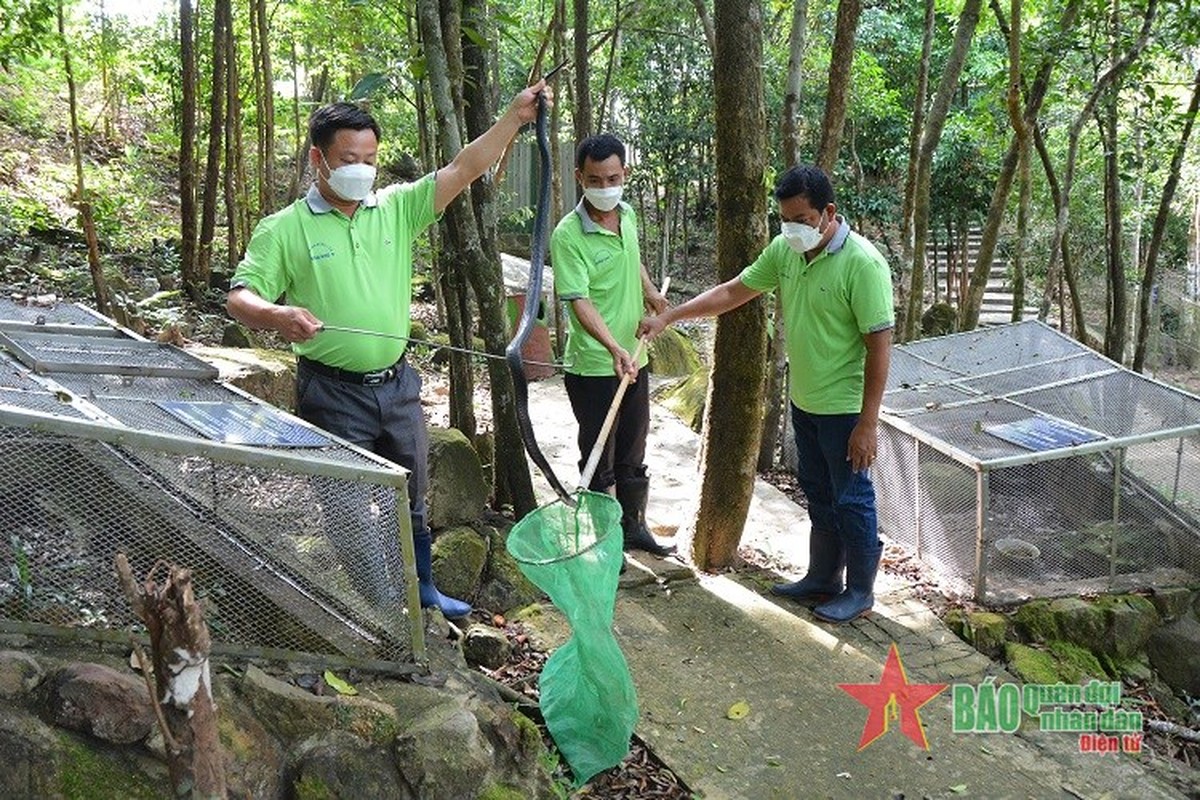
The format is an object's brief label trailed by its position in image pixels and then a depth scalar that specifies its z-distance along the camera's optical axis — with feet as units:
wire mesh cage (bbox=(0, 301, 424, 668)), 8.23
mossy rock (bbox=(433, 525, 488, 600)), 13.70
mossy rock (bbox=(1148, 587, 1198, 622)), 16.62
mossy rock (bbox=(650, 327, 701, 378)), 33.73
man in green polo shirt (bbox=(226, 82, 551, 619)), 10.70
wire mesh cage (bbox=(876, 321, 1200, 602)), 15.98
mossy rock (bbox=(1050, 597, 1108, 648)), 15.80
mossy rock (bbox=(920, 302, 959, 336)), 35.83
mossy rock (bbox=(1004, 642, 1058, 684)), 14.55
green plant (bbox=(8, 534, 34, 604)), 8.30
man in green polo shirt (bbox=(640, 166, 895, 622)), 13.03
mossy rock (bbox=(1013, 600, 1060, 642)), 15.69
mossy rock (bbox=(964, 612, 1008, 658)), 15.03
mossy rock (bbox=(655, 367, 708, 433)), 26.55
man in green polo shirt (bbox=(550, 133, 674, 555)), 13.82
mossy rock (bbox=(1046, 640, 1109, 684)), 15.07
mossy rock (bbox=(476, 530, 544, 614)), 14.25
